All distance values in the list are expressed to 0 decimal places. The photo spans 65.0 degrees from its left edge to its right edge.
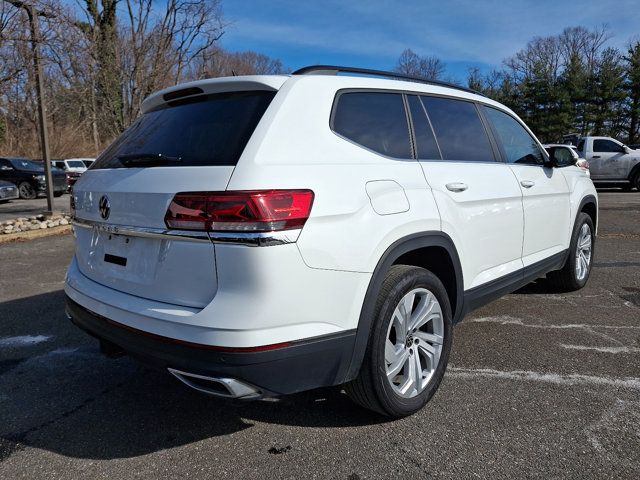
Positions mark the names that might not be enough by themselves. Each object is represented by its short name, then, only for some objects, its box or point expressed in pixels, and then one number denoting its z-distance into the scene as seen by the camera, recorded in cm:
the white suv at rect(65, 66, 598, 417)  208
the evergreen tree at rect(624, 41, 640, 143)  3519
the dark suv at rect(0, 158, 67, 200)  1973
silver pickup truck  1795
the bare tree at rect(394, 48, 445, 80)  5426
